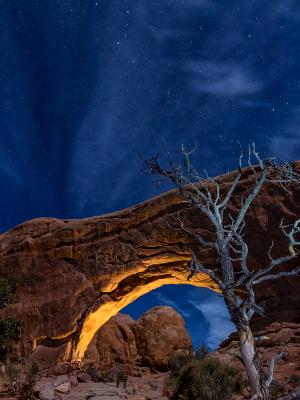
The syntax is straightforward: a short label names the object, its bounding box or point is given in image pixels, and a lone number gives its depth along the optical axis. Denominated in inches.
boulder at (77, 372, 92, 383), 588.1
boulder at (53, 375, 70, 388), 486.9
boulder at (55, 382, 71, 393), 461.0
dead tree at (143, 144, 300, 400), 264.8
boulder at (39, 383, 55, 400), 398.6
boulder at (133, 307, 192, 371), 939.3
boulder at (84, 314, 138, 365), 990.4
